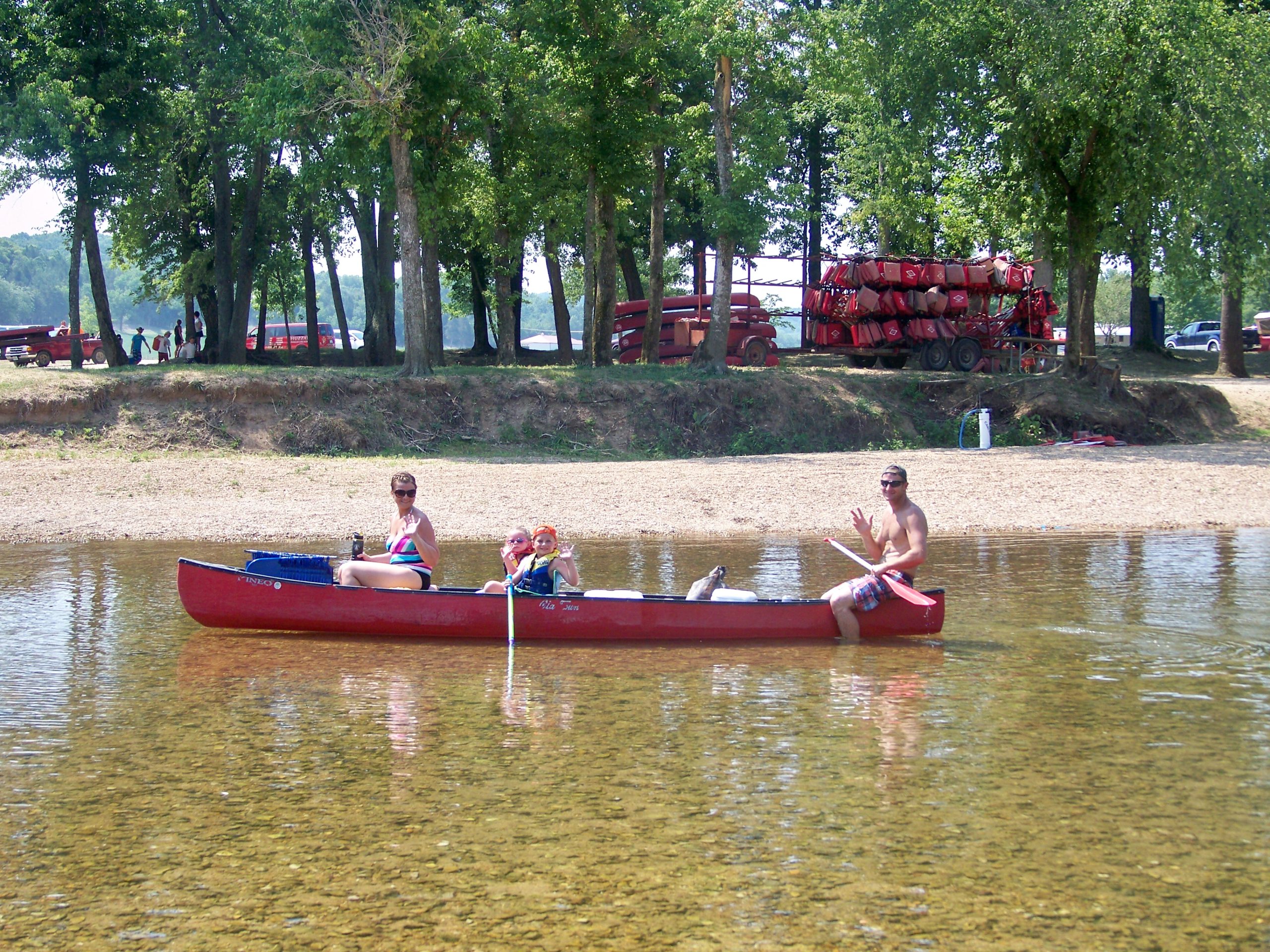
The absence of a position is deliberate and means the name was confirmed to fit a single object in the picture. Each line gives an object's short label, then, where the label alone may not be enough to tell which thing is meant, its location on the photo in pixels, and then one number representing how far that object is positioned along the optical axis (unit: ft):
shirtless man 34.32
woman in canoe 35.42
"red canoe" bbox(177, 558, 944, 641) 34.94
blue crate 37.09
